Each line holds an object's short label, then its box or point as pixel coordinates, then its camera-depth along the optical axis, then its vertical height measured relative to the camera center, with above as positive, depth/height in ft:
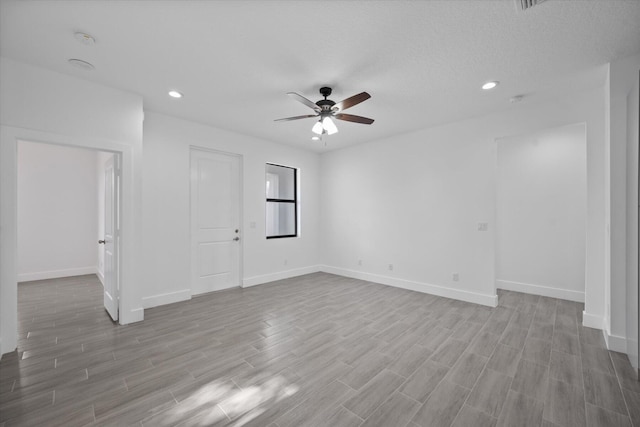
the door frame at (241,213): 16.12 +0.07
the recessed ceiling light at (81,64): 8.31 +4.93
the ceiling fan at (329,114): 9.58 +3.89
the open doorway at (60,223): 16.43 -0.61
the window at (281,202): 18.25 +0.95
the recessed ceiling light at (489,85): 9.66 +4.91
